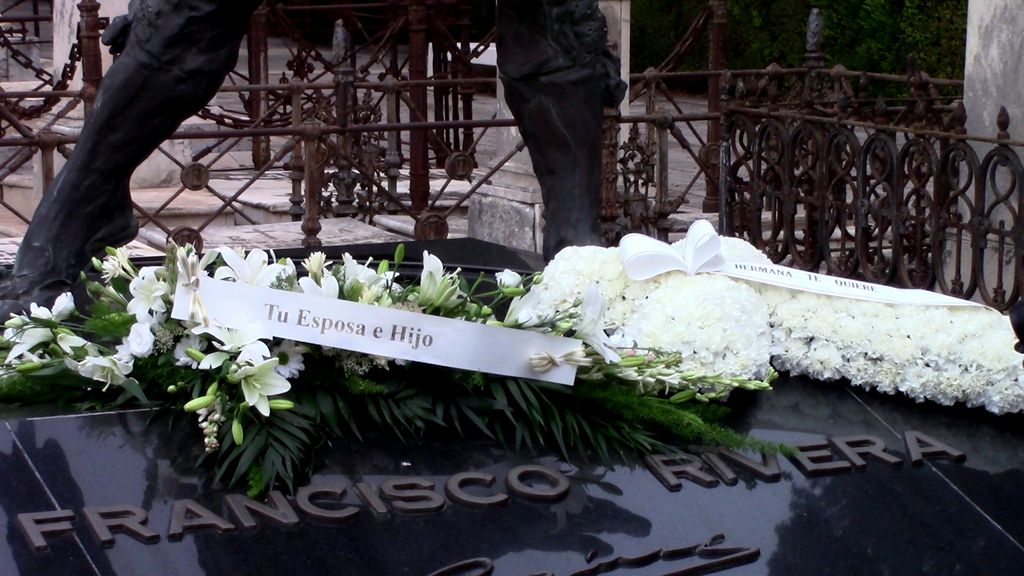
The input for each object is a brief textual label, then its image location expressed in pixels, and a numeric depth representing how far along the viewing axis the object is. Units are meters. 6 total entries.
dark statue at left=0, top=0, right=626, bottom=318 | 3.30
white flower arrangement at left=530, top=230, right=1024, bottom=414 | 2.93
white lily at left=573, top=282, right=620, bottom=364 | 2.74
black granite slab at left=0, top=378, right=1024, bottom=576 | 2.38
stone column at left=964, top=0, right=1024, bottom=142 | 5.82
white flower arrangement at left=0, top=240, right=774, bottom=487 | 2.54
